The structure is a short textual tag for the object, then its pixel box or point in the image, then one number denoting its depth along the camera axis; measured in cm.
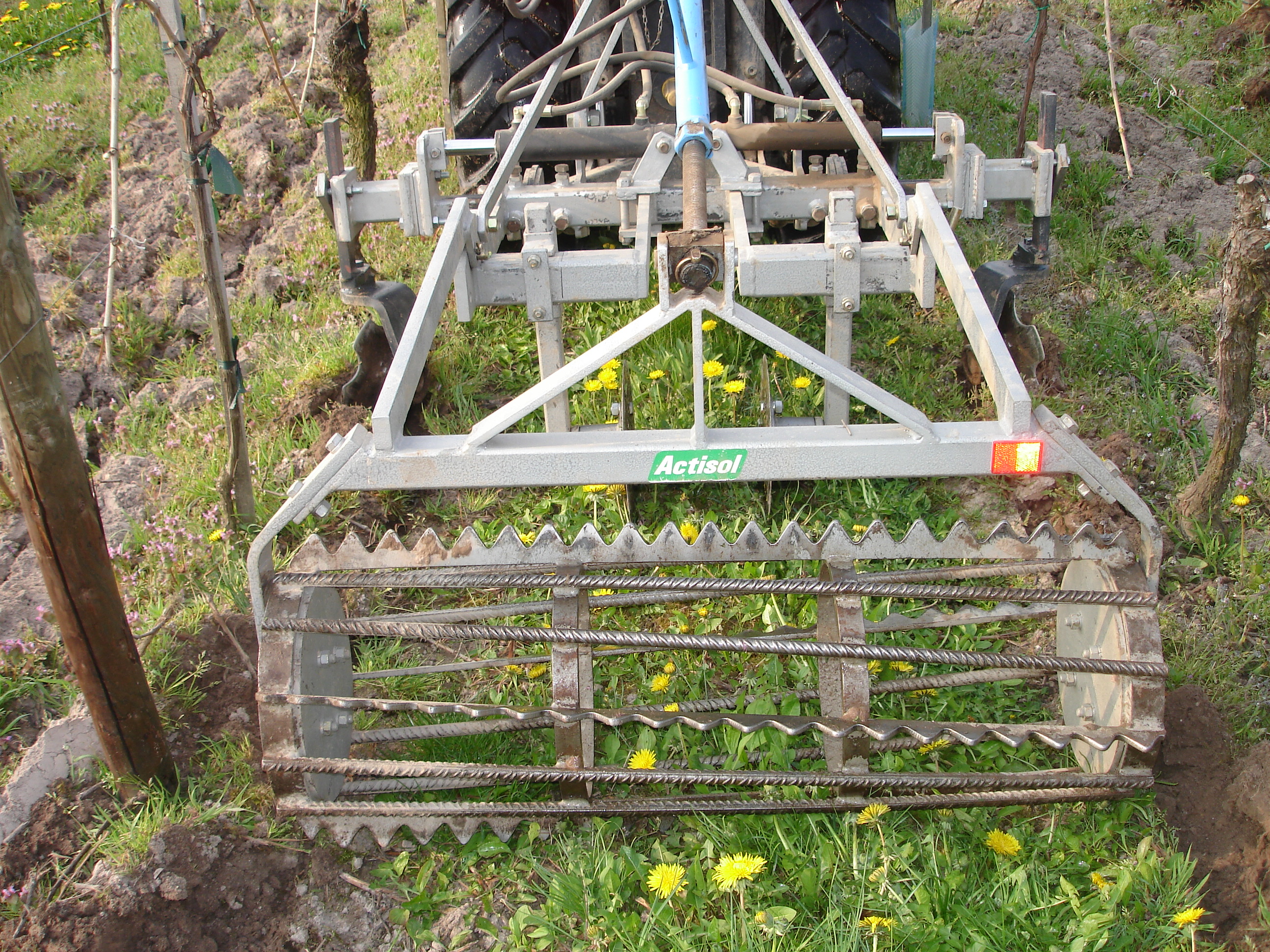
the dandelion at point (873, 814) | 255
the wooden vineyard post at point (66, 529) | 223
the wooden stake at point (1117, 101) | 535
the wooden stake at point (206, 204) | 317
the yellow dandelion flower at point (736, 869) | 231
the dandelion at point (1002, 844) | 251
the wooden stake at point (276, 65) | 633
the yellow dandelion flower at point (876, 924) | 231
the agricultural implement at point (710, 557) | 245
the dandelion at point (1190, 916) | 224
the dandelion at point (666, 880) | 235
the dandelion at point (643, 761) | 273
